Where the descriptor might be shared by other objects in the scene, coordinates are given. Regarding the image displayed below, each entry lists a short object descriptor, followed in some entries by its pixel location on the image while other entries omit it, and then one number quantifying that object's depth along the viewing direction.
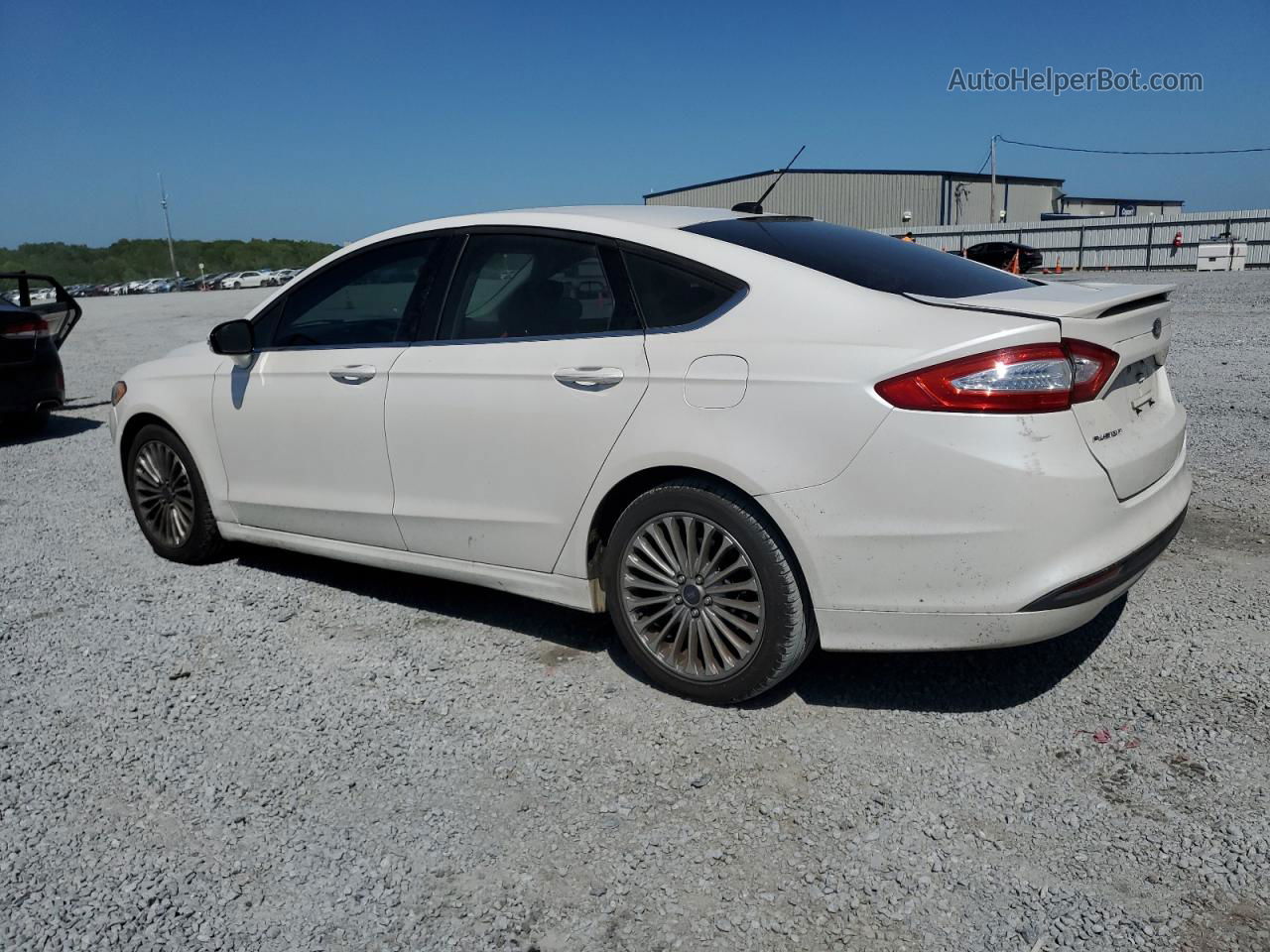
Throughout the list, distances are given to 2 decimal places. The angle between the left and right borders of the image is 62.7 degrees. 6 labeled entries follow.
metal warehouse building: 56.38
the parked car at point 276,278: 63.12
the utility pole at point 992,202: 57.34
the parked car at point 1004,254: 27.91
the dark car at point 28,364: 9.17
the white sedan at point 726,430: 2.95
